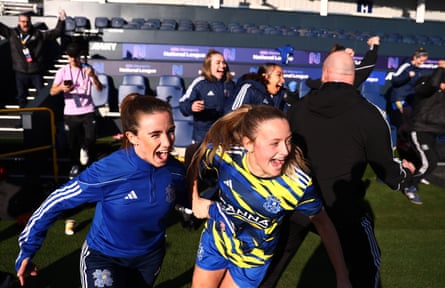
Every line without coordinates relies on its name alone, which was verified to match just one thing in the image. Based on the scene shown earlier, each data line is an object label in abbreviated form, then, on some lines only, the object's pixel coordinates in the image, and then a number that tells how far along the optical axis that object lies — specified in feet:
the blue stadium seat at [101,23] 59.67
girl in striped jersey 8.23
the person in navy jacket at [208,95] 19.36
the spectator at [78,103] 23.38
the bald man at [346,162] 9.63
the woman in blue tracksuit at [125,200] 8.00
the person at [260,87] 16.81
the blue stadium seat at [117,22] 59.31
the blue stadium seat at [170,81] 40.40
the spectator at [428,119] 21.12
